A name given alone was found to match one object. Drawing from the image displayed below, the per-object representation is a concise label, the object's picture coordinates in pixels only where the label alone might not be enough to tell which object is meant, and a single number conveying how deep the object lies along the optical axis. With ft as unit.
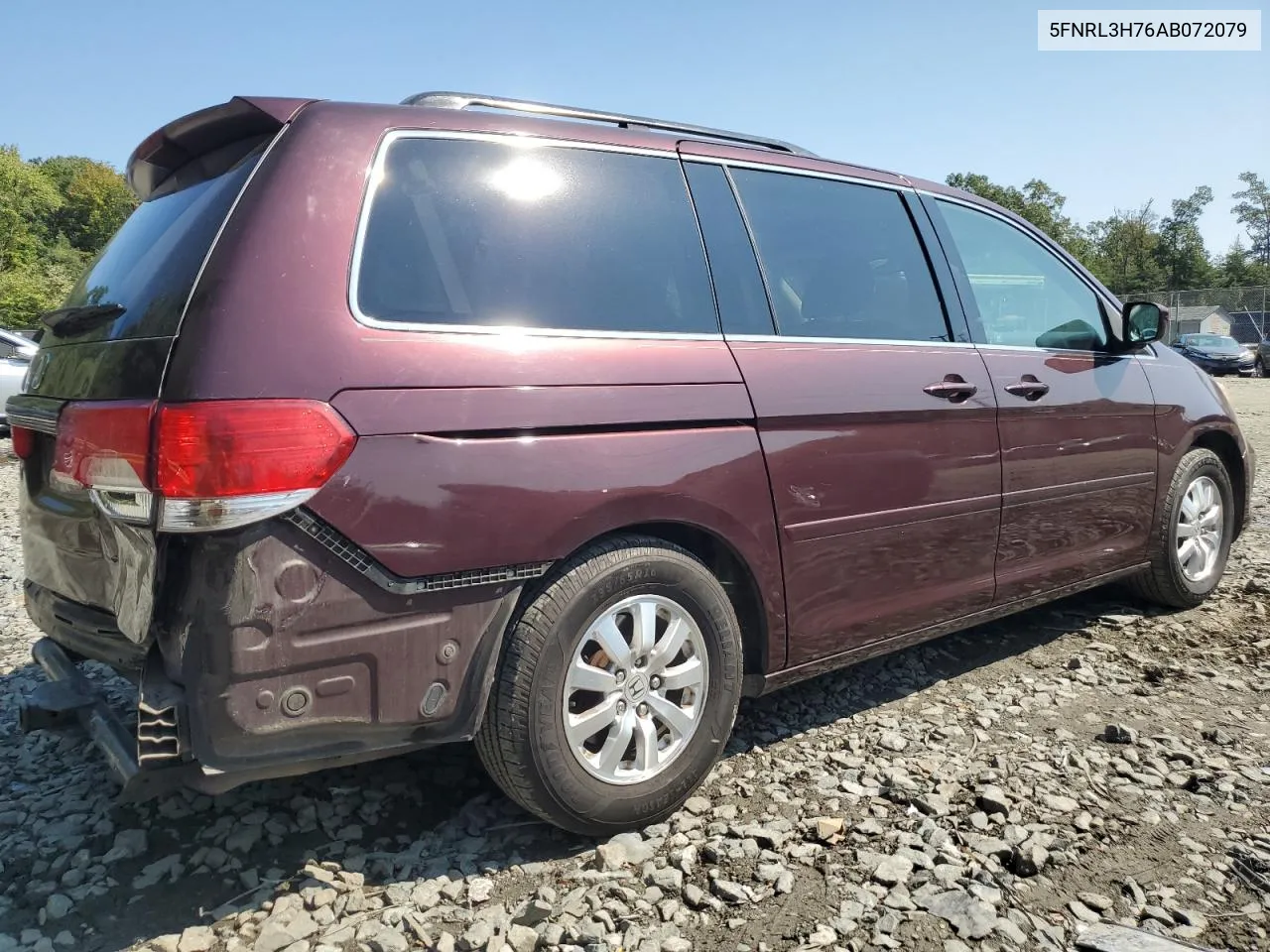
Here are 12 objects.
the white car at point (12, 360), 37.45
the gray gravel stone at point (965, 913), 6.72
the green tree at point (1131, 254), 232.12
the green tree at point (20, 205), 190.08
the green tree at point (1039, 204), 220.23
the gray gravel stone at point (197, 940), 6.66
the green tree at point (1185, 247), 232.53
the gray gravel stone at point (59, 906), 7.06
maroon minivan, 6.30
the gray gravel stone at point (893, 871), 7.35
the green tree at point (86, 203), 283.59
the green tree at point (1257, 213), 276.00
